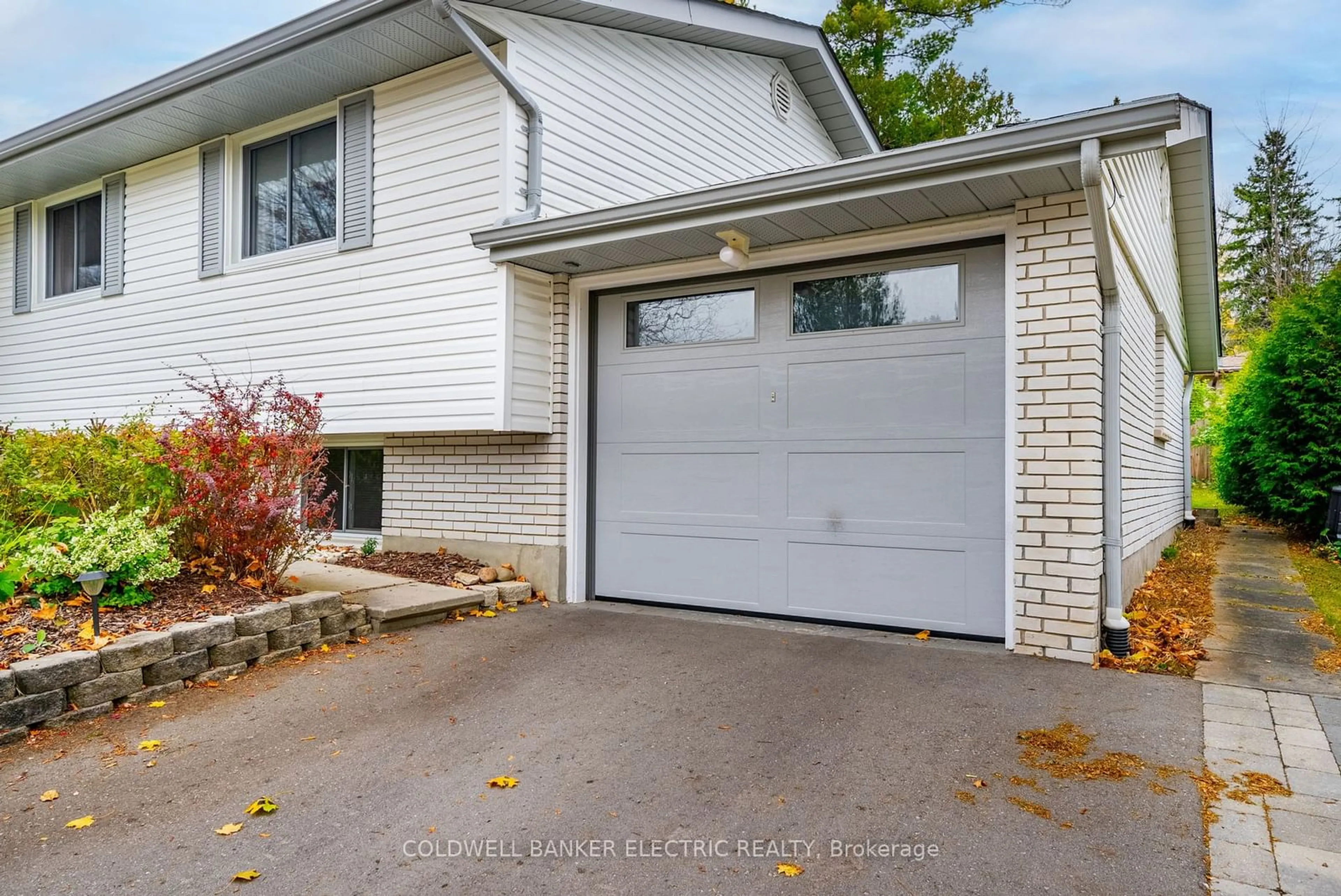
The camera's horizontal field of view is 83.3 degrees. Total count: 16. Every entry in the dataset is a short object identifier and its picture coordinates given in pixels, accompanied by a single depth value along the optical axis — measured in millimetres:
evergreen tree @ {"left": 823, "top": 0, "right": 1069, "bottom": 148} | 14484
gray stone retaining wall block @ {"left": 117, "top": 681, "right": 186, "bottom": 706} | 3633
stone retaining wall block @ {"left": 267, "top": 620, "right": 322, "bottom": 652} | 4332
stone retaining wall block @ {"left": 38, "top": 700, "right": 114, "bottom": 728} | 3326
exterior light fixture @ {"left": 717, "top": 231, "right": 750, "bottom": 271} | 4984
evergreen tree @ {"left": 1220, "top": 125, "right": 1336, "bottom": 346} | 26031
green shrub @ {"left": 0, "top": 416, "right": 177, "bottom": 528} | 4613
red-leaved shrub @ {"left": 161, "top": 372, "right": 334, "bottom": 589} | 4547
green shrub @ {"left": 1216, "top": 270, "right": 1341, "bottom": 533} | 8992
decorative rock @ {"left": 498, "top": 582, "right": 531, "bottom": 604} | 5801
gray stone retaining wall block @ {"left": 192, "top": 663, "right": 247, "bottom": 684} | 3934
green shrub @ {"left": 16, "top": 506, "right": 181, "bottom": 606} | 4090
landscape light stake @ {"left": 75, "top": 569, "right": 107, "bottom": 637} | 3592
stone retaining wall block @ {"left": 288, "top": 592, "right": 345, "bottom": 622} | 4488
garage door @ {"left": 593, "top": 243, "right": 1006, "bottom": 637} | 4691
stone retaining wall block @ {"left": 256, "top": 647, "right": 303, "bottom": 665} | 4254
